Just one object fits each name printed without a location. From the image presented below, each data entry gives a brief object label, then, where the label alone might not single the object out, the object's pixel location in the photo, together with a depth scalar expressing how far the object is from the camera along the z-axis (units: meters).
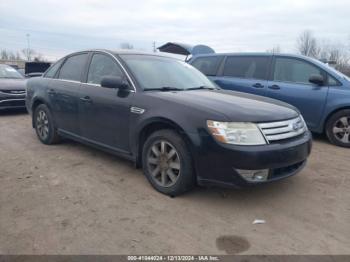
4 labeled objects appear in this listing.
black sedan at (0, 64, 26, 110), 8.21
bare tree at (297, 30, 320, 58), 45.00
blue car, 5.78
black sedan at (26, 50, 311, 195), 3.08
